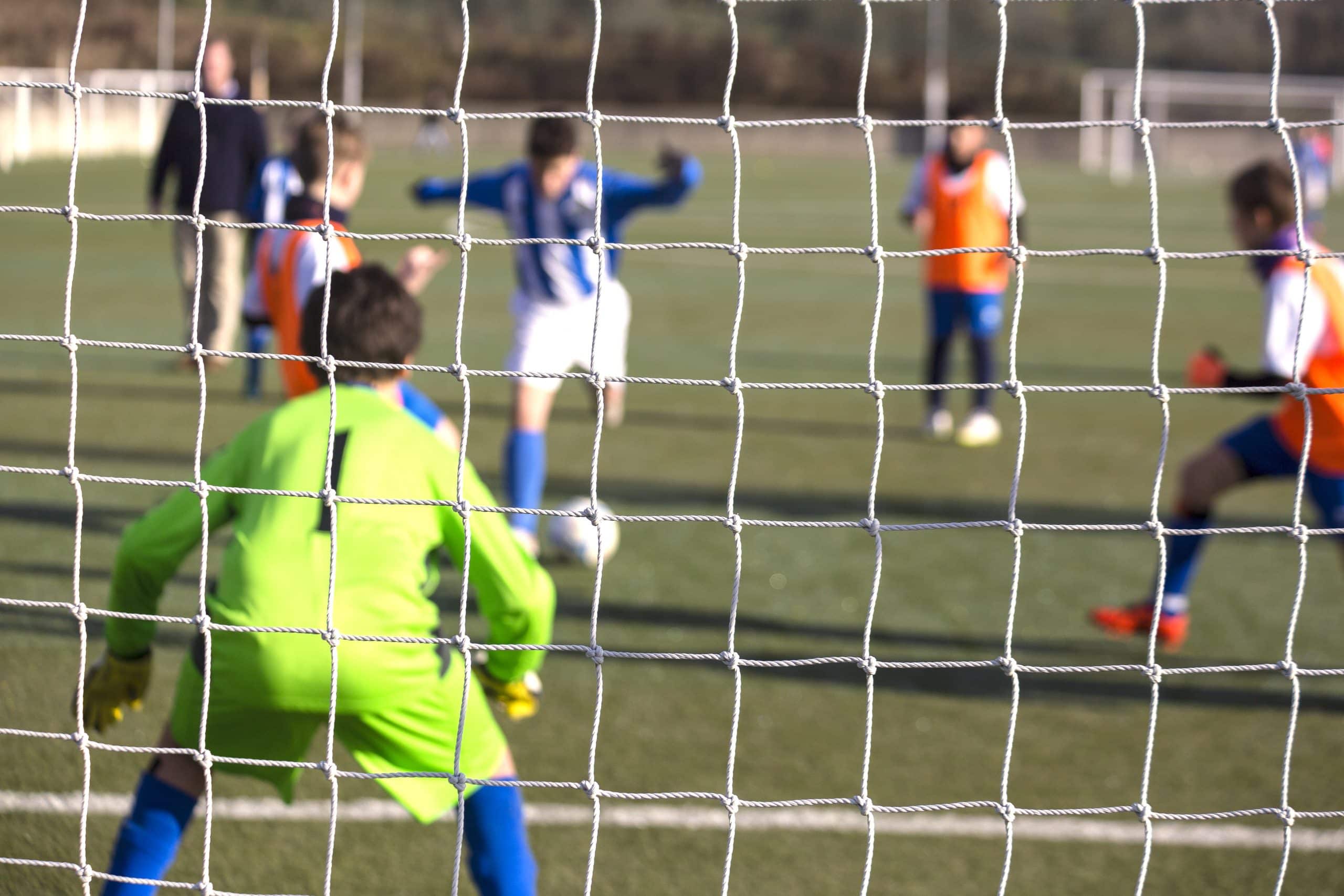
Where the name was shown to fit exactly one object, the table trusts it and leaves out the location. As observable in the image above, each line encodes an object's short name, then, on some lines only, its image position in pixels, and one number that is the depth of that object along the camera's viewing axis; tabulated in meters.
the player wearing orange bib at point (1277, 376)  8.02
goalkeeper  4.96
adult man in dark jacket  16.97
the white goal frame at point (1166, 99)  73.25
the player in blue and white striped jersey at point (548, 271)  10.52
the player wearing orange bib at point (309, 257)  8.00
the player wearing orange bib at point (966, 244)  15.34
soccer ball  10.79
